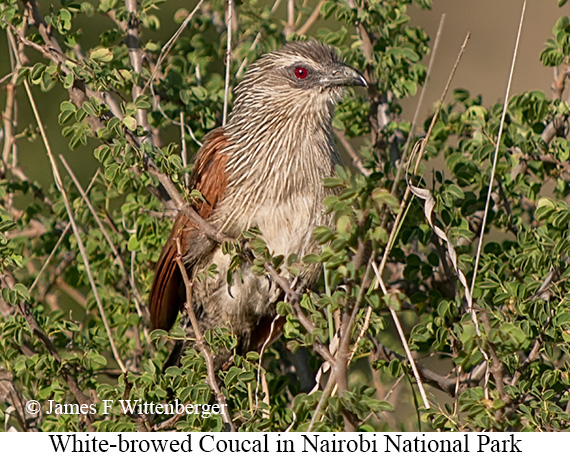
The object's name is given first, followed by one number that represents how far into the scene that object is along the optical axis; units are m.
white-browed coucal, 5.67
